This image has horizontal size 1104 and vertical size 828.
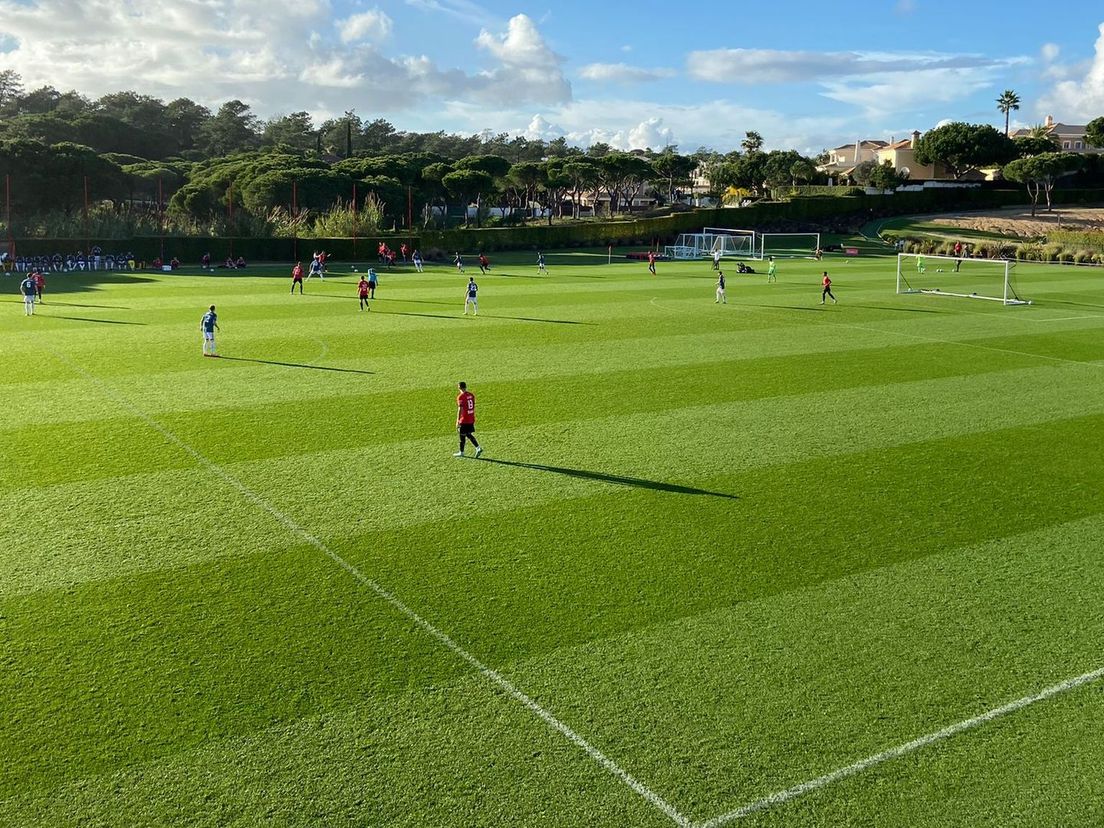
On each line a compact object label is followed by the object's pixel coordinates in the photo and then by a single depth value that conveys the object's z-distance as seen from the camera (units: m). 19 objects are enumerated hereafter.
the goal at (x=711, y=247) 79.00
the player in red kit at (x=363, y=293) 37.31
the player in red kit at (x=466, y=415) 16.66
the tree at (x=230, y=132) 153.38
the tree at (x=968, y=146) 122.31
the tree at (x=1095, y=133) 129.88
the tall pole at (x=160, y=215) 70.12
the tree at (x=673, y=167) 128.12
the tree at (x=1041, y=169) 106.62
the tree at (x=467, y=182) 96.00
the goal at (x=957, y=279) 48.62
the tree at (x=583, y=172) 113.81
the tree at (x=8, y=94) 162.62
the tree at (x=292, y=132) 179.25
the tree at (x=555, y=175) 112.19
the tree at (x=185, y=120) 150.38
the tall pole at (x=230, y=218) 69.50
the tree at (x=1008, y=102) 159.88
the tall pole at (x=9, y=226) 58.66
